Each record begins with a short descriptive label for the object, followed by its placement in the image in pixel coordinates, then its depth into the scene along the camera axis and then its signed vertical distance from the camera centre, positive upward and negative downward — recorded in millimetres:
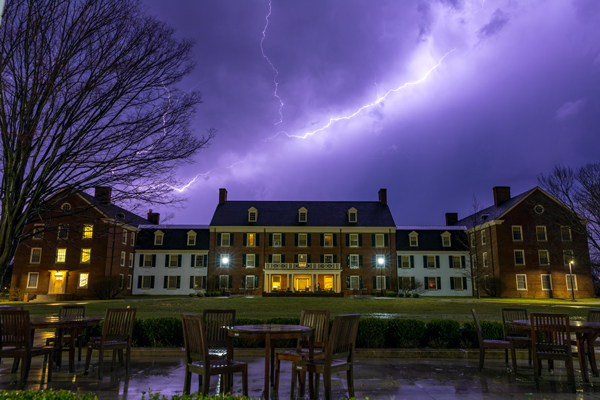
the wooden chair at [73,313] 8742 -584
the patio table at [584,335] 6844 -773
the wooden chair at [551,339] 6570 -787
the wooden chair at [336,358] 5457 -927
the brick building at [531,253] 36656 +2968
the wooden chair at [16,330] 6426 -678
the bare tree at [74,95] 5863 +2689
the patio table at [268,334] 5618 -624
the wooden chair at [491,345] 7703 -1009
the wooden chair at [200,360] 5387 -955
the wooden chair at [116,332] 7211 -791
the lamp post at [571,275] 33869 +1044
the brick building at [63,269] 35200 +1272
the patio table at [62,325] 7125 -671
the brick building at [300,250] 41750 +3568
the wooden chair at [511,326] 7941 -728
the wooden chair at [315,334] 6023 -721
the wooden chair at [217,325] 6793 -614
